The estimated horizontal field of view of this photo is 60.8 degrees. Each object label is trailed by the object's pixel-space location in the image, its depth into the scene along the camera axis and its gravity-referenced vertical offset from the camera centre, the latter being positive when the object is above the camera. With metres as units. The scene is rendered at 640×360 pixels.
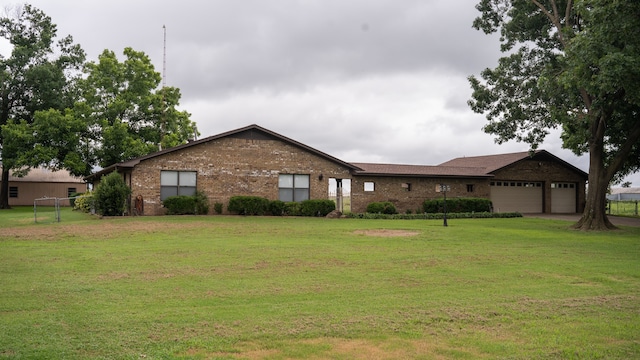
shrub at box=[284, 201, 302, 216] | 29.25 -0.25
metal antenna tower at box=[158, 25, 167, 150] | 40.38 +6.80
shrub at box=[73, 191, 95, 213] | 29.74 +0.00
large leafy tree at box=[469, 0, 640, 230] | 17.88 +4.96
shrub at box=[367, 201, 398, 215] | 30.62 -0.26
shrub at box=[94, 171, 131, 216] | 26.38 +0.35
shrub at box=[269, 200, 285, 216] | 29.05 -0.15
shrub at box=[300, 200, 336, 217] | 29.11 -0.20
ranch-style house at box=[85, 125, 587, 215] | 28.06 +1.59
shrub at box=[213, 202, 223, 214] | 28.47 -0.25
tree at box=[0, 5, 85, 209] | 43.16 +10.19
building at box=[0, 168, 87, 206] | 52.50 +1.67
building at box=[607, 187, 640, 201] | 76.31 +1.40
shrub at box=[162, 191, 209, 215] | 27.23 -0.04
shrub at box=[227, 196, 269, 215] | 28.38 -0.09
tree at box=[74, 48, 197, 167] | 38.00 +6.80
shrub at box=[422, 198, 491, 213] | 32.41 -0.09
